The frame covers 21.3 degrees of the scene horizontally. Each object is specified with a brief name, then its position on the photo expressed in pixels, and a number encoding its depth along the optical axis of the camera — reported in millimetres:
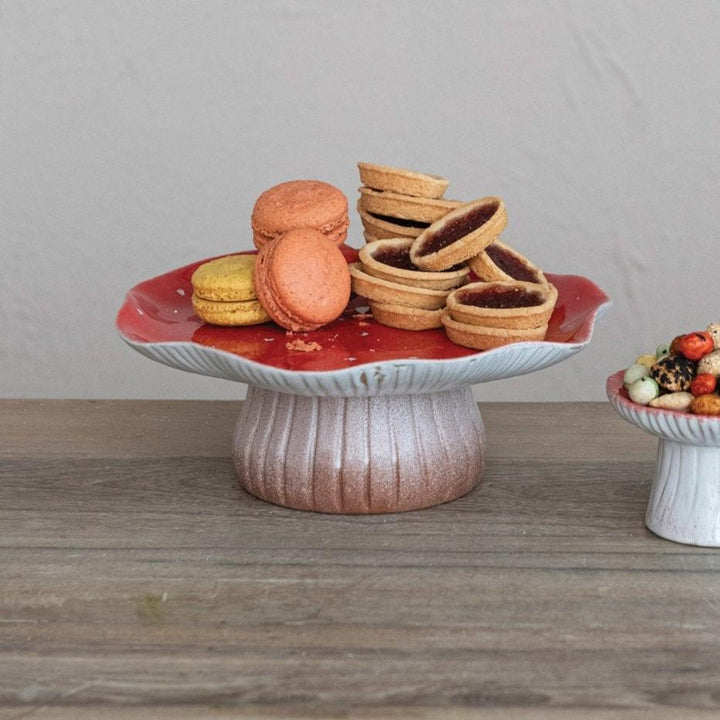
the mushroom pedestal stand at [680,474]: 849
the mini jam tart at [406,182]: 958
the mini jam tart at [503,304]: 883
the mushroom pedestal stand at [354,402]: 869
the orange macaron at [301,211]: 952
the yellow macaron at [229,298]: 925
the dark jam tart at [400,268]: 923
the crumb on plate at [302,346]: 897
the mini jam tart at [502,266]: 932
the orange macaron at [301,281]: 910
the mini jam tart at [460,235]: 922
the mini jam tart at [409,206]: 957
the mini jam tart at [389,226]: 965
